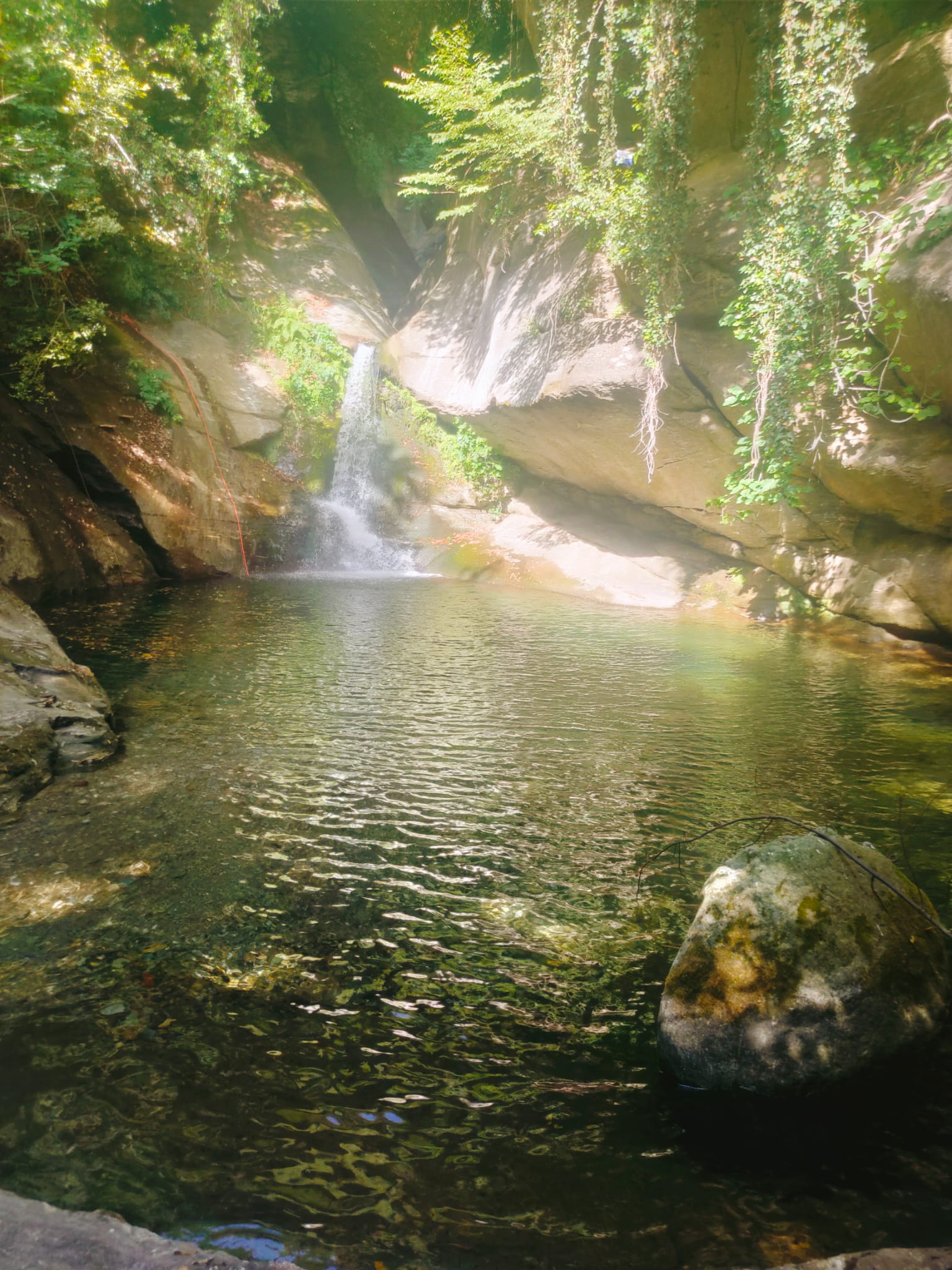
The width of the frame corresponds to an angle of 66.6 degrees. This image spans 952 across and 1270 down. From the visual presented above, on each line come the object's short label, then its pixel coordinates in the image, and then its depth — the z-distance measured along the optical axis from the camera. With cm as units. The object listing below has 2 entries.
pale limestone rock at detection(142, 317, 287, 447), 1583
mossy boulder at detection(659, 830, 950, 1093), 261
